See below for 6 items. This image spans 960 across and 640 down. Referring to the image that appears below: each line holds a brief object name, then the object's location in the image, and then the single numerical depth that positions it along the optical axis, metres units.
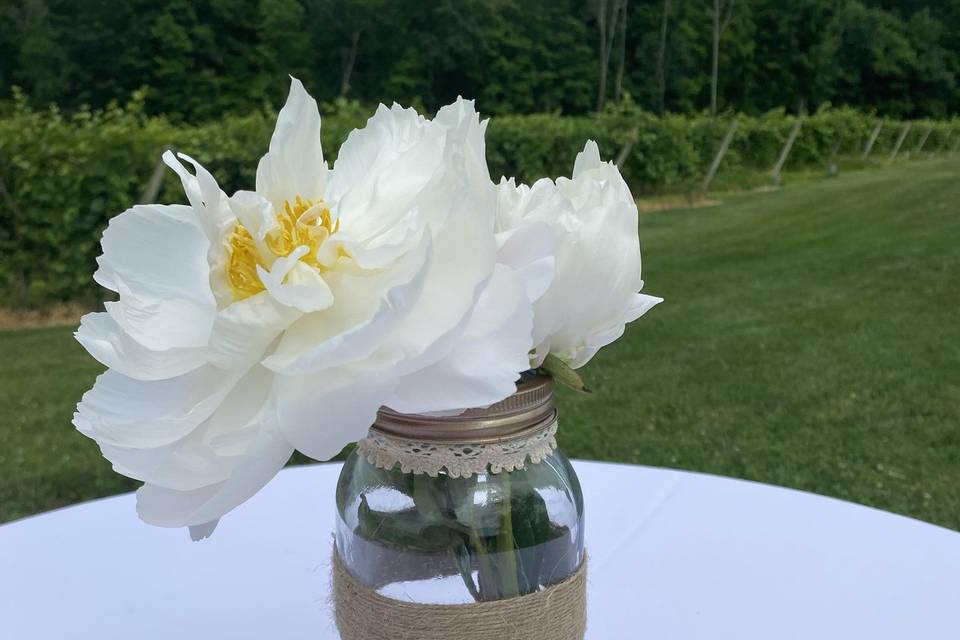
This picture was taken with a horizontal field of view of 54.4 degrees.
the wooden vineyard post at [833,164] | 15.68
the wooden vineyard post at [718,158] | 12.46
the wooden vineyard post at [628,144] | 11.57
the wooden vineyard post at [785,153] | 14.61
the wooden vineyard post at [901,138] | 19.41
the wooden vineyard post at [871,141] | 18.53
